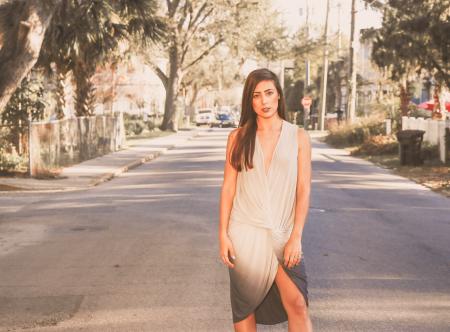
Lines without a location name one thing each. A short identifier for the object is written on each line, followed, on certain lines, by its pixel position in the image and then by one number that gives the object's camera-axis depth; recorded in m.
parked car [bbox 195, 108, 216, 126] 84.94
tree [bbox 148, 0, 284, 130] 53.83
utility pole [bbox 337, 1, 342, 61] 67.78
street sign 49.84
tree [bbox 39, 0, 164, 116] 22.95
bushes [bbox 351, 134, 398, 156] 31.98
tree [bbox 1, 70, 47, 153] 27.37
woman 4.46
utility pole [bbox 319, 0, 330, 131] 58.28
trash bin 25.28
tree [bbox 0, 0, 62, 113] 18.73
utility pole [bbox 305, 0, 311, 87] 68.26
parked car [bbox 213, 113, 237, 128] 79.56
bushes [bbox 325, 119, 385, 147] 37.56
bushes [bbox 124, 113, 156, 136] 57.56
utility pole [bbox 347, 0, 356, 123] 44.69
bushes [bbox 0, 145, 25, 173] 21.44
